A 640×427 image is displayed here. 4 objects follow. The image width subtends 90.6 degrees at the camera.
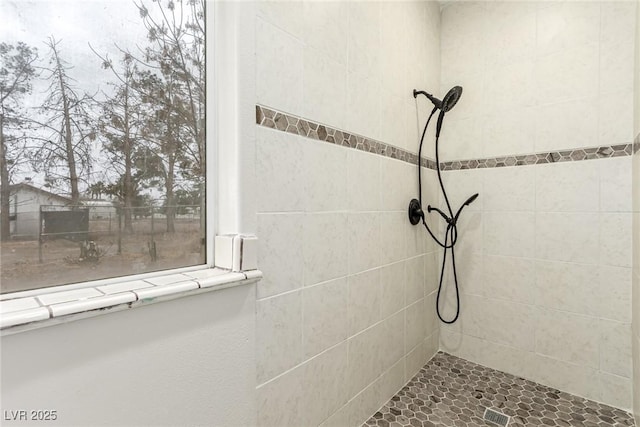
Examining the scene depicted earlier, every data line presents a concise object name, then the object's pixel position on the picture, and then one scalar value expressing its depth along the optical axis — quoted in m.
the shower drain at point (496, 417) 1.42
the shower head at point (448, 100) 1.61
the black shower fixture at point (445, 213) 1.65
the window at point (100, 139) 0.67
